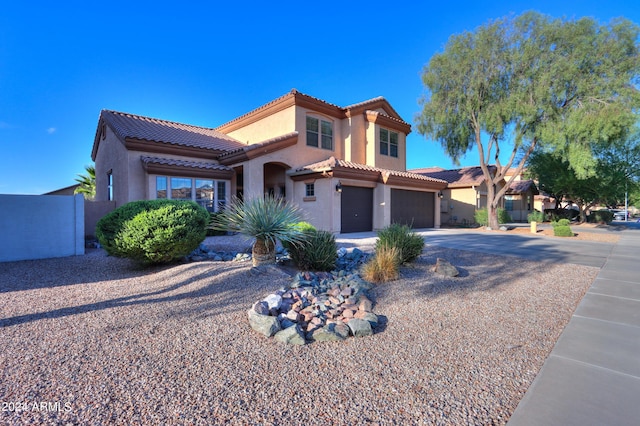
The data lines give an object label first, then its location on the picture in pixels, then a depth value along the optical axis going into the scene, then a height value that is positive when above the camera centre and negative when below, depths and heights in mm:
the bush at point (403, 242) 7391 -757
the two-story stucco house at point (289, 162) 14039 +2597
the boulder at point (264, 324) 3986 -1490
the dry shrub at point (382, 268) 6375 -1209
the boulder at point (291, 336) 3799 -1567
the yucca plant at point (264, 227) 7117 -349
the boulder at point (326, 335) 3918 -1597
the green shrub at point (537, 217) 27078 -605
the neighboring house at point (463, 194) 26297 +1544
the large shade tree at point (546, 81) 16172 +7409
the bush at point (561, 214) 30375 -423
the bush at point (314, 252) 7164 -959
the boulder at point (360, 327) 4043 -1551
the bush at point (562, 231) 15340 -1058
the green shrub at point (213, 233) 13277 -882
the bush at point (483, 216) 23177 -414
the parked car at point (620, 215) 47838 -874
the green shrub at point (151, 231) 6848 -401
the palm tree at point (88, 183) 24203 +2557
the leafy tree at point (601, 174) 21484 +2709
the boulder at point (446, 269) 6898 -1336
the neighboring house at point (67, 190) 29047 +2290
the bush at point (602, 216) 27391 -572
